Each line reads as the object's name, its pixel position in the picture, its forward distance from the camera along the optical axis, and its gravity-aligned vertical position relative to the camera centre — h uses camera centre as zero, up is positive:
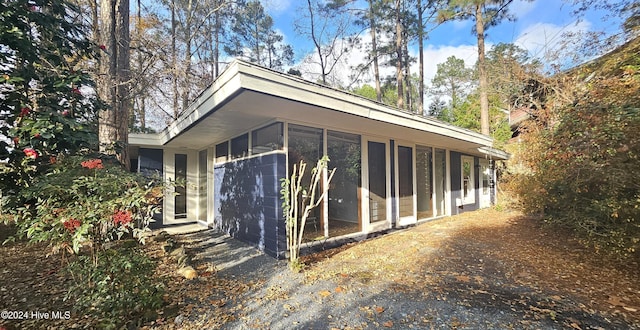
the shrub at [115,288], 2.30 -1.04
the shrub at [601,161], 3.23 +0.11
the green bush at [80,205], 2.17 -0.26
